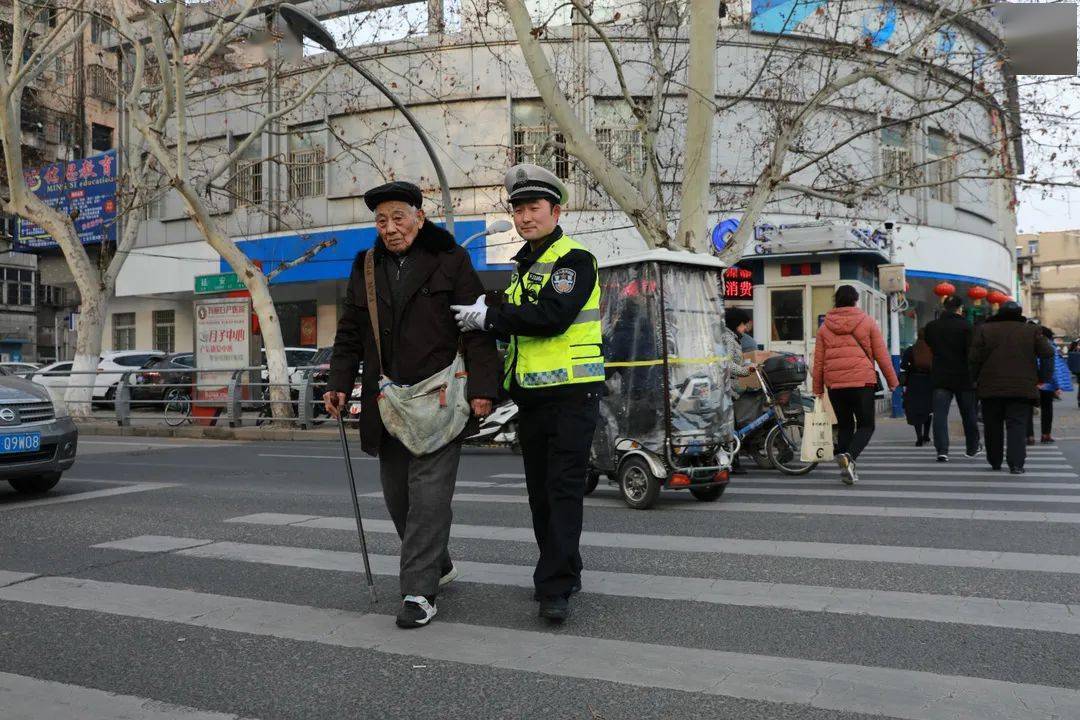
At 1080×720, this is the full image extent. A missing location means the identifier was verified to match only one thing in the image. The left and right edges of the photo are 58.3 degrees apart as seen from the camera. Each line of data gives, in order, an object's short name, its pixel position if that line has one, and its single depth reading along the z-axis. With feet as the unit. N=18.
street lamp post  50.72
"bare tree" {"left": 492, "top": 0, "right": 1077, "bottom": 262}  44.88
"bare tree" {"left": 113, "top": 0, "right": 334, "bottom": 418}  57.98
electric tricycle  25.75
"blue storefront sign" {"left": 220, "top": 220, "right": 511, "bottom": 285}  83.97
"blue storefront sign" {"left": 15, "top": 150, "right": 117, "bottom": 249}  91.25
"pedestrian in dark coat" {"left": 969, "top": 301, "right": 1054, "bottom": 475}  32.19
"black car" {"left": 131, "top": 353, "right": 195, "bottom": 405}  62.28
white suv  78.47
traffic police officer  13.97
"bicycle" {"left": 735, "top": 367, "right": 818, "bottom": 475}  33.14
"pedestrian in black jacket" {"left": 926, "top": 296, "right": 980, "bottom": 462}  37.99
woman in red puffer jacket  30.71
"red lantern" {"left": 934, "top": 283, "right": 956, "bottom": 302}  50.45
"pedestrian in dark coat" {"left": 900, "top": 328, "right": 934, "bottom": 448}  44.80
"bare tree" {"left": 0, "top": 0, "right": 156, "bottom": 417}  65.10
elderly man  14.16
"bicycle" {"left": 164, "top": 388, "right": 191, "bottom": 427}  62.80
